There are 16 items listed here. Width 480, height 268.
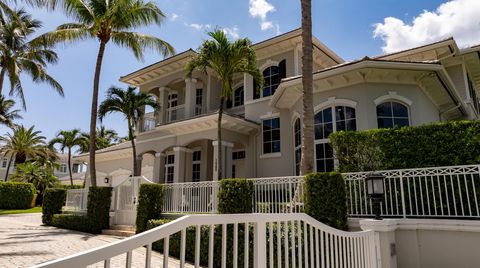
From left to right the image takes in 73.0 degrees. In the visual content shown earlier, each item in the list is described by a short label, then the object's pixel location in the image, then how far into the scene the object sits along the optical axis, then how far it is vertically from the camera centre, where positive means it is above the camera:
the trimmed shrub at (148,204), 11.48 -0.32
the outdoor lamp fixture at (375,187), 6.38 +0.15
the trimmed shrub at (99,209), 13.47 -0.57
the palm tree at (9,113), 35.53 +9.47
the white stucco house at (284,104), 12.01 +3.92
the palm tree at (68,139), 40.59 +6.96
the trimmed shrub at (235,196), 9.38 -0.03
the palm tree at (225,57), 12.77 +5.38
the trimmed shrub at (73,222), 13.78 -1.18
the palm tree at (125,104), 17.50 +4.88
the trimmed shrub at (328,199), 7.73 -0.10
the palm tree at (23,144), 37.69 +5.98
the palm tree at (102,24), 15.48 +8.37
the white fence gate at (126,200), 13.20 -0.21
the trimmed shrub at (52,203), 16.11 -0.38
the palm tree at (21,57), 20.77 +9.59
